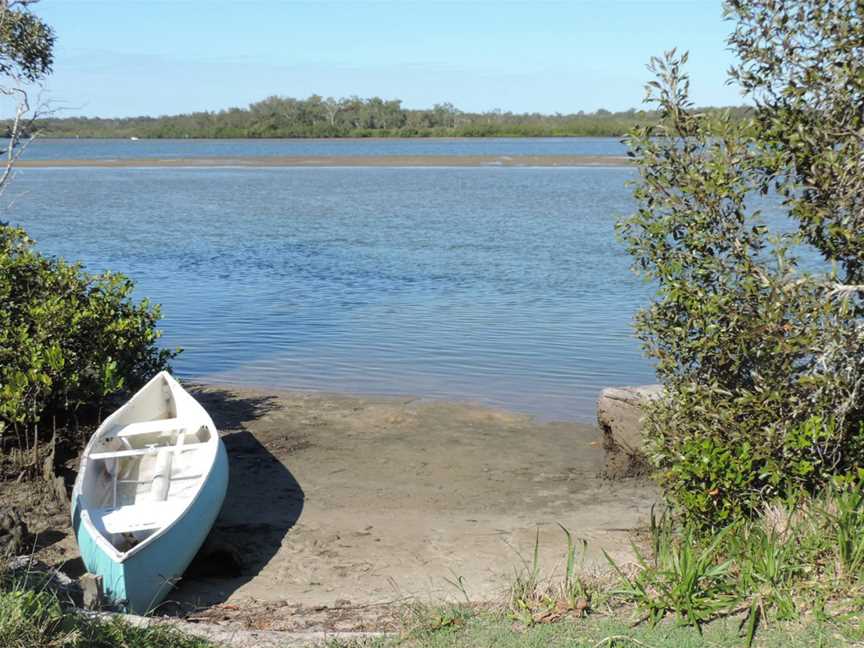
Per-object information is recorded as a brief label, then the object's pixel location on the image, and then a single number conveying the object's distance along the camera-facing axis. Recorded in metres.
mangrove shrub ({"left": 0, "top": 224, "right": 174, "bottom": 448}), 10.08
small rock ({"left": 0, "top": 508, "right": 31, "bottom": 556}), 8.31
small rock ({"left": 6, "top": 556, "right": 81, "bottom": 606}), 6.99
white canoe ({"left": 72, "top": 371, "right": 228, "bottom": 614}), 7.70
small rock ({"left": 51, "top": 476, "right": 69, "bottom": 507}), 9.76
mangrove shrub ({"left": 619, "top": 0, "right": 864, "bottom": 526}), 6.53
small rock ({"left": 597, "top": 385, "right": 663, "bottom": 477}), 11.13
